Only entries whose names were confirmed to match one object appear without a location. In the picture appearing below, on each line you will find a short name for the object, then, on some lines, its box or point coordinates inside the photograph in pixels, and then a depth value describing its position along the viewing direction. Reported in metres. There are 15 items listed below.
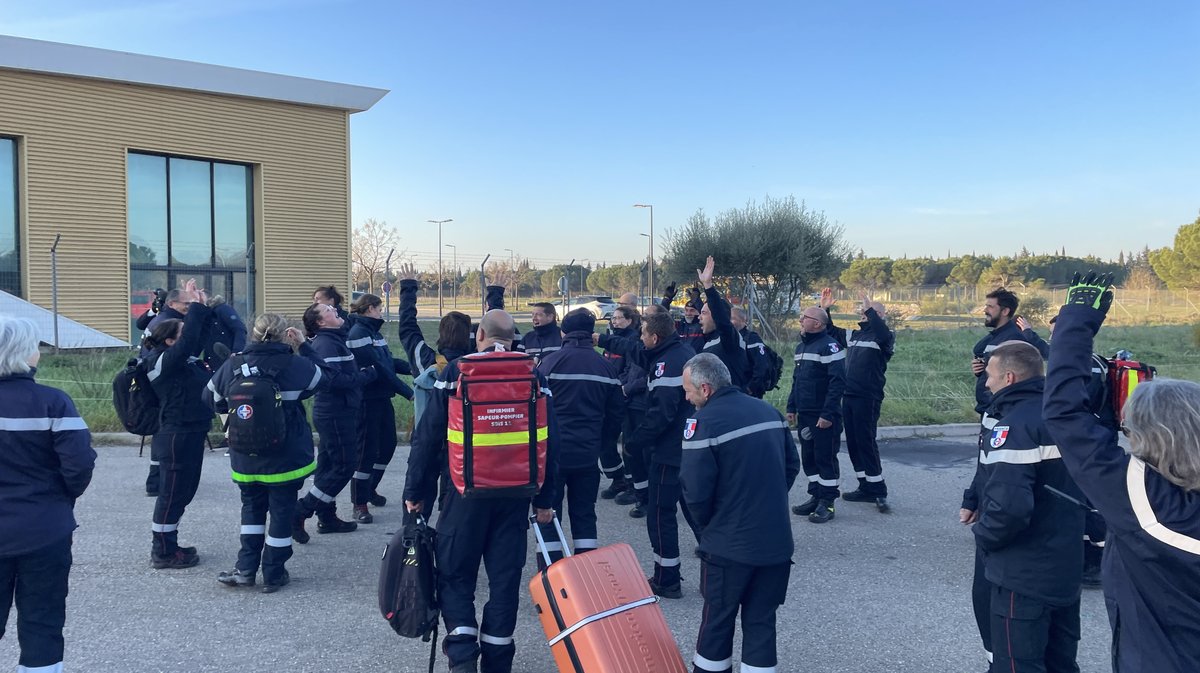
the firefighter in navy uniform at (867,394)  7.69
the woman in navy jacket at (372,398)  7.00
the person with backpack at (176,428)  5.69
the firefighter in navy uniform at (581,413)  5.48
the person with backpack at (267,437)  5.14
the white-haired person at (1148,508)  2.28
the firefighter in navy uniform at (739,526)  3.78
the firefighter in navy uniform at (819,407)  7.35
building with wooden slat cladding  20.09
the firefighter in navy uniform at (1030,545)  3.31
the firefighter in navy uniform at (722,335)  6.37
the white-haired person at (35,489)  3.54
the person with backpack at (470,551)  4.20
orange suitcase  3.63
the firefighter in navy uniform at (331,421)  6.48
